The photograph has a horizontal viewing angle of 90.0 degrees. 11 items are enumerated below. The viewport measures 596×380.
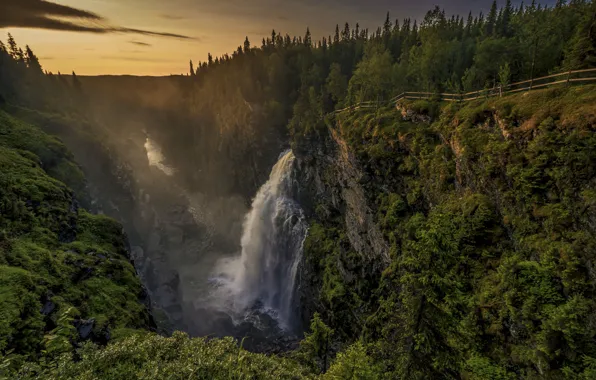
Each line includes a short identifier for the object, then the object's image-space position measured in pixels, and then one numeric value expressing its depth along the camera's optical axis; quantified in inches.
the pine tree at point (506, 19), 3256.4
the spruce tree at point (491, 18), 3626.0
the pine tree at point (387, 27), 4262.8
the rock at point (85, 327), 750.2
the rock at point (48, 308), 740.2
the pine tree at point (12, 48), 3876.0
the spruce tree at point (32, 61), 4027.1
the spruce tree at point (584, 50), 915.4
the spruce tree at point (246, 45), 5187.0
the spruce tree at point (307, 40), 4676.4
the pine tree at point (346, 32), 4872.0
